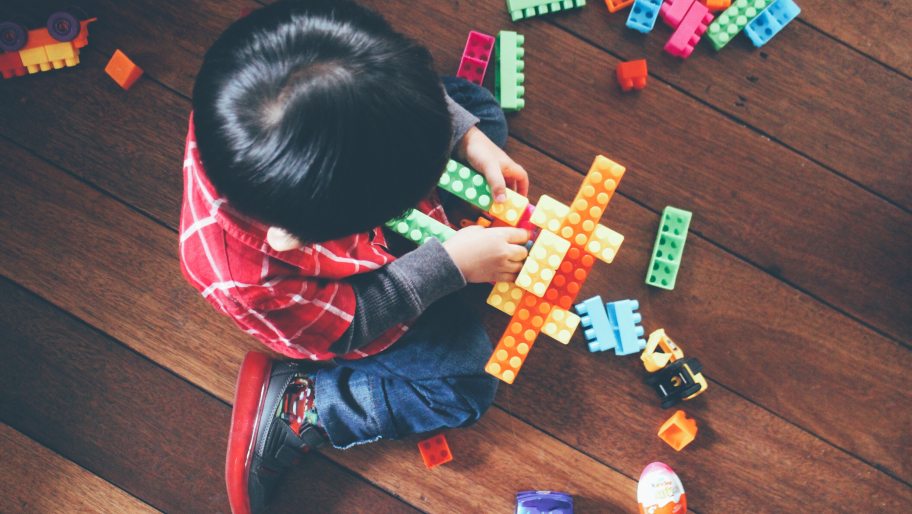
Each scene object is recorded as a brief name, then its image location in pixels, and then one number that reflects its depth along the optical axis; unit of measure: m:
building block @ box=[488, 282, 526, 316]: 0.66
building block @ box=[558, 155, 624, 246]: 0.60
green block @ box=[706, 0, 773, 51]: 0.80
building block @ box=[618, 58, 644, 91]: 0.79
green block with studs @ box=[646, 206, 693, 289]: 0.81
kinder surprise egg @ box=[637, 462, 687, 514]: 0.81
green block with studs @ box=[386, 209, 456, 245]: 0.67
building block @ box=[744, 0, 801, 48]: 0.81
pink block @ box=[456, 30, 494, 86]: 0.79
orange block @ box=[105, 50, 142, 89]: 0.80
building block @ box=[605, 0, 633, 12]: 0.81
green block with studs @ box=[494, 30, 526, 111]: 0.79
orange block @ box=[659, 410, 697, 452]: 0.81
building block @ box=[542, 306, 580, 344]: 0.64
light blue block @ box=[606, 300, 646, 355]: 0.80
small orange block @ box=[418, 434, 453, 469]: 0.82
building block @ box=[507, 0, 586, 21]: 0.81
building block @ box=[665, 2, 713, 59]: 0.80
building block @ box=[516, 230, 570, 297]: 0.61
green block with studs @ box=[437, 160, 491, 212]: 0.64
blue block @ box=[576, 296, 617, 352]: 0.80
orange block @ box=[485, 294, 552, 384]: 0.64
